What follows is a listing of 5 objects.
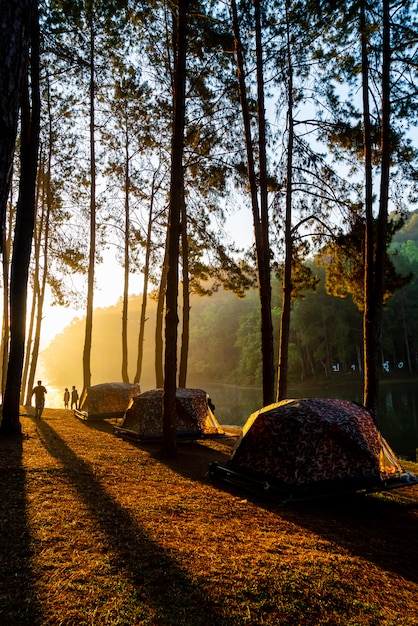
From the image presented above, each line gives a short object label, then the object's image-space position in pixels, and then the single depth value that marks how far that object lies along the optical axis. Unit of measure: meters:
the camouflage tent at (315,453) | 7.05
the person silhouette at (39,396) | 15.96
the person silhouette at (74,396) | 26.09
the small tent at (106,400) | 17.92
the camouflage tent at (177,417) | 12.43
